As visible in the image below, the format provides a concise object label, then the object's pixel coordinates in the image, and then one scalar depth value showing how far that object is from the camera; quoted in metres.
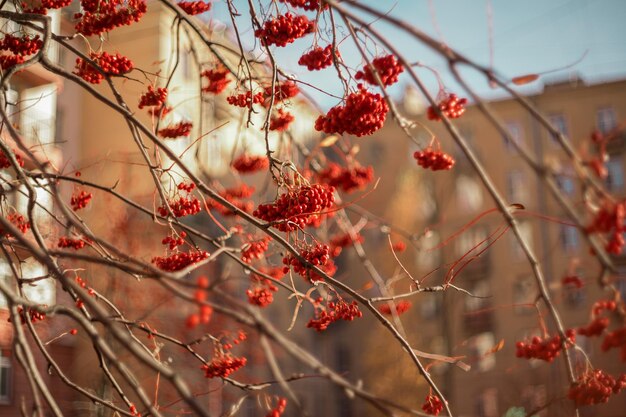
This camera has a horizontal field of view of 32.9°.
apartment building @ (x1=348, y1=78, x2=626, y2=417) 16.67
